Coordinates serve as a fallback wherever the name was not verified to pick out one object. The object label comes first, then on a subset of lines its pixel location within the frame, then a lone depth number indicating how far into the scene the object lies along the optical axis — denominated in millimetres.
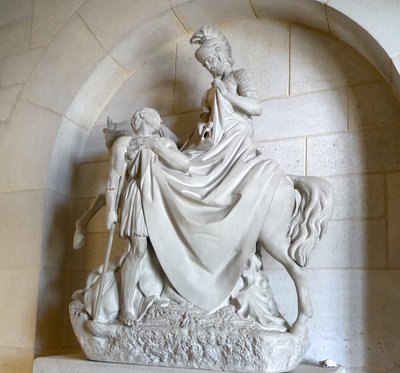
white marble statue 2676
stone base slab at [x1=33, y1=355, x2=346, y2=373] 2568
